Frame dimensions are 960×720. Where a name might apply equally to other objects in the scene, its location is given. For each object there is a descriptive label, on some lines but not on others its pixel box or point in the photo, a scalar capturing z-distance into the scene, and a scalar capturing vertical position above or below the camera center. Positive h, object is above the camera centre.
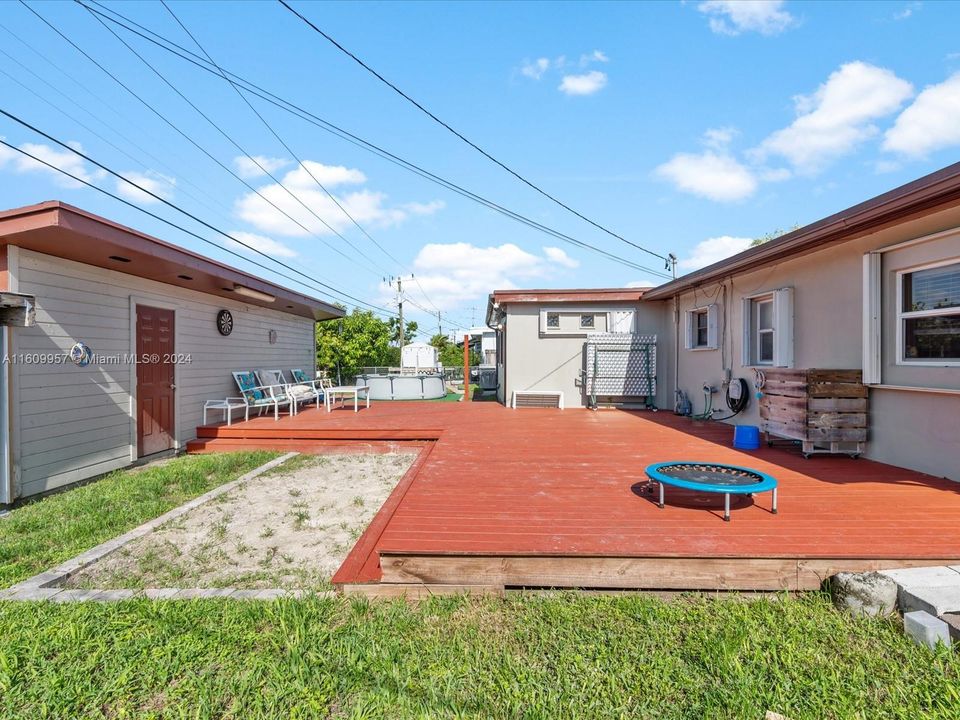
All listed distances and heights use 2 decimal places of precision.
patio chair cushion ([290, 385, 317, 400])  9.16 -0.64
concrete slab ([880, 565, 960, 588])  2.33 -1.12
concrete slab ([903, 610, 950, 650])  2.09 -1.24
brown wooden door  6.48 -0.28
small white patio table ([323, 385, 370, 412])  9.49 -0.65
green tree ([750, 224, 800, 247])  29.25 +7.93
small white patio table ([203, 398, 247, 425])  7.59 -0.74
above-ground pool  14.21 -0.82
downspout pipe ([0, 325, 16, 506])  4.54 -0.70
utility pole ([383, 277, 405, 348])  29.66 +4.33
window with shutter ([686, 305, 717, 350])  8.27 +0.57
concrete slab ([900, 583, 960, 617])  2.17 -1.16
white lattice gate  9.29 -0.09
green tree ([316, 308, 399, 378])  20.48 +0.78
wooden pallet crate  4.54 -0.51
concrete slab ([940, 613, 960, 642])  2.10 -1.21
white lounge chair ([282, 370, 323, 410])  9.17 -0.57
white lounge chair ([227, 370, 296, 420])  8.31 -0.63
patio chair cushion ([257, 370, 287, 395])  9.40 -0.39
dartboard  8.36 +0.71
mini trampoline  3.04 -0.85
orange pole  12.30 -0.27
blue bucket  5.38 -0.90
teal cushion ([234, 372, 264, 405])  8.34 -0.50
